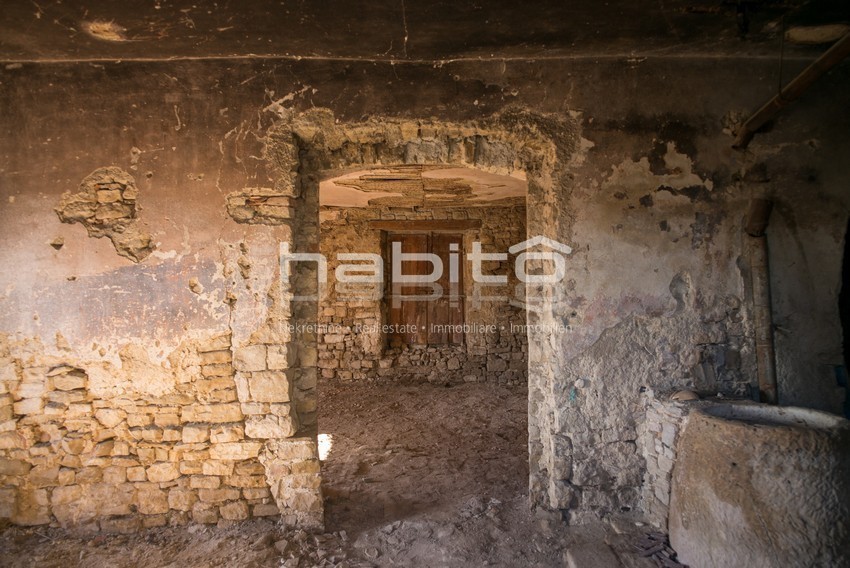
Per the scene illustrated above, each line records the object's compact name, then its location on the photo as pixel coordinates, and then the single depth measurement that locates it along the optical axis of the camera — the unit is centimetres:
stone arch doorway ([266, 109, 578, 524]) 296
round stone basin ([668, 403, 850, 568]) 200
